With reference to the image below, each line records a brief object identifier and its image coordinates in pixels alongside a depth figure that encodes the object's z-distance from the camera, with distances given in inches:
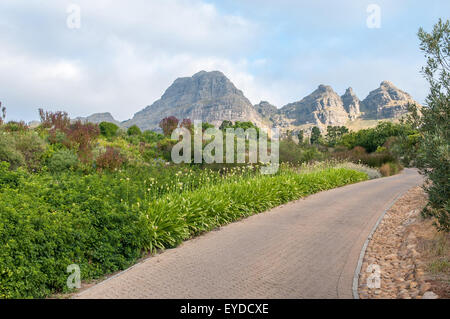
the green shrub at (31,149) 436.5
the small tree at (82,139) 482.8
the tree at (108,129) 914.8
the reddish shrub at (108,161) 457.1
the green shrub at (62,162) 432.5
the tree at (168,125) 775.7
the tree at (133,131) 924.0
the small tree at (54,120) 606.1
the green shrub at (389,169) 879.1
